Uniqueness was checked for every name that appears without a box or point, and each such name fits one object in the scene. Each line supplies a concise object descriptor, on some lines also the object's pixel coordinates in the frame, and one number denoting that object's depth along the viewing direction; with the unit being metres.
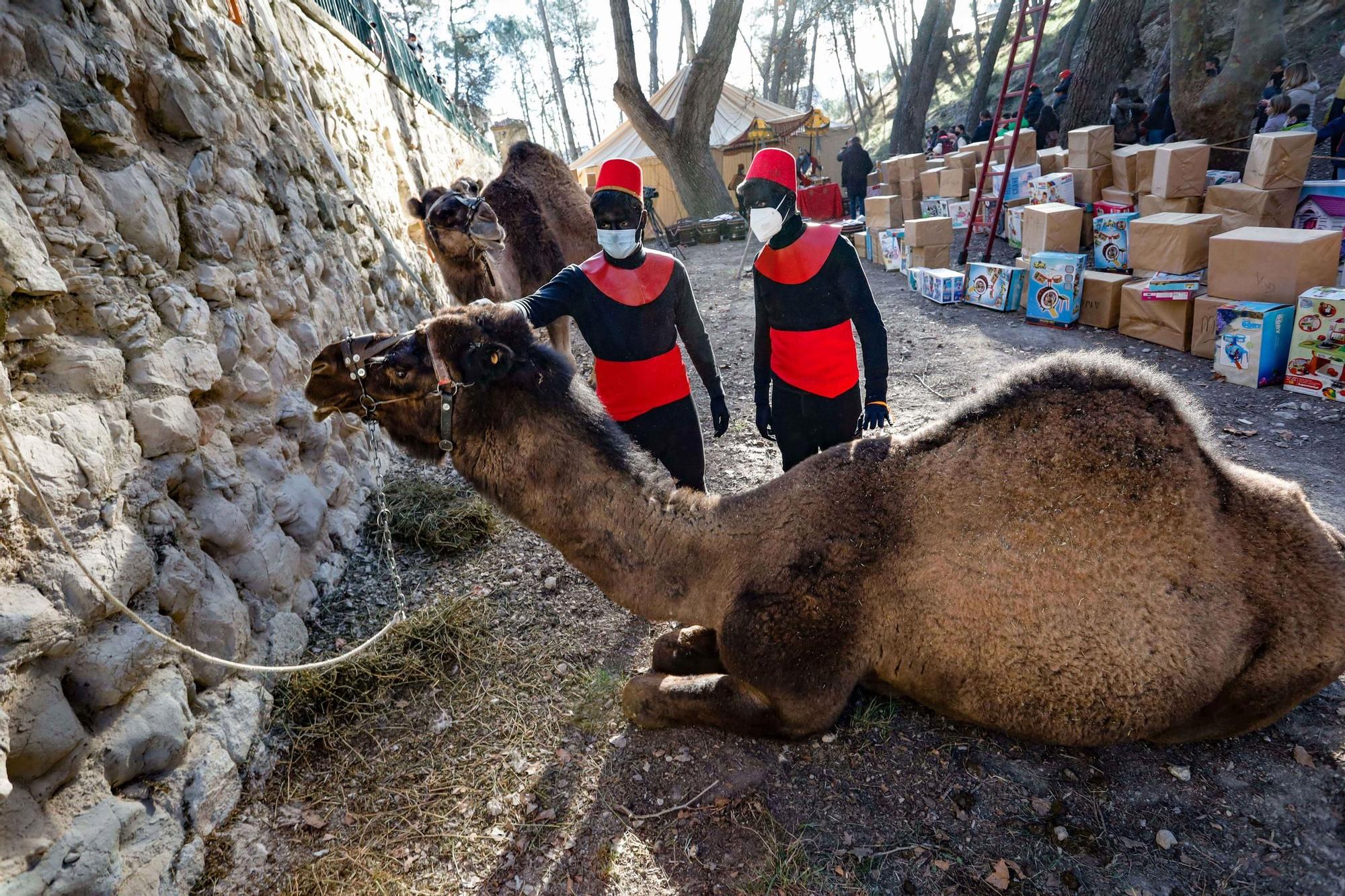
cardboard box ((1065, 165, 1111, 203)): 8.52
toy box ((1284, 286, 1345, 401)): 4.76
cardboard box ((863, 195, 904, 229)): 11.83
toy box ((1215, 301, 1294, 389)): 5.19
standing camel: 5.64
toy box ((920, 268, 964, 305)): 8.70
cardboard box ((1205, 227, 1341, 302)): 5.14
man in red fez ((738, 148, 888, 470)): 3.32
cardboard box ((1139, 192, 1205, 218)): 7.12
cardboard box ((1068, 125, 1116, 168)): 8.44
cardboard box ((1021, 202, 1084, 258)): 7.52
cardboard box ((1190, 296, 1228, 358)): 5.79
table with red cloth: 17.03
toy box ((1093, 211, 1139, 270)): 7.43
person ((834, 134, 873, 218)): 16.39
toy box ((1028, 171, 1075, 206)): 8.52
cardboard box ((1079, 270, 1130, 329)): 6.80
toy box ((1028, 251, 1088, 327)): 7.13
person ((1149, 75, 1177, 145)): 11.89
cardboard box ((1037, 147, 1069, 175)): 9.42
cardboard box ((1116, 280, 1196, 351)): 6.12
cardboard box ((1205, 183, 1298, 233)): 6.46
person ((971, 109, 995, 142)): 16.00
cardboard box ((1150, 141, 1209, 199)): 6.91
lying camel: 2.18
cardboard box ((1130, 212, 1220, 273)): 6.07
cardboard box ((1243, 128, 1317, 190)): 6.40
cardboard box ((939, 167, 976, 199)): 10.58
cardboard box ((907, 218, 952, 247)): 9.45
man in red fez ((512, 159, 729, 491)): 3.34
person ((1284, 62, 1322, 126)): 9.65
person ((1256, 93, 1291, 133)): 9.58
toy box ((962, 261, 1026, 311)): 7.96
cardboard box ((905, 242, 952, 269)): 9.62
